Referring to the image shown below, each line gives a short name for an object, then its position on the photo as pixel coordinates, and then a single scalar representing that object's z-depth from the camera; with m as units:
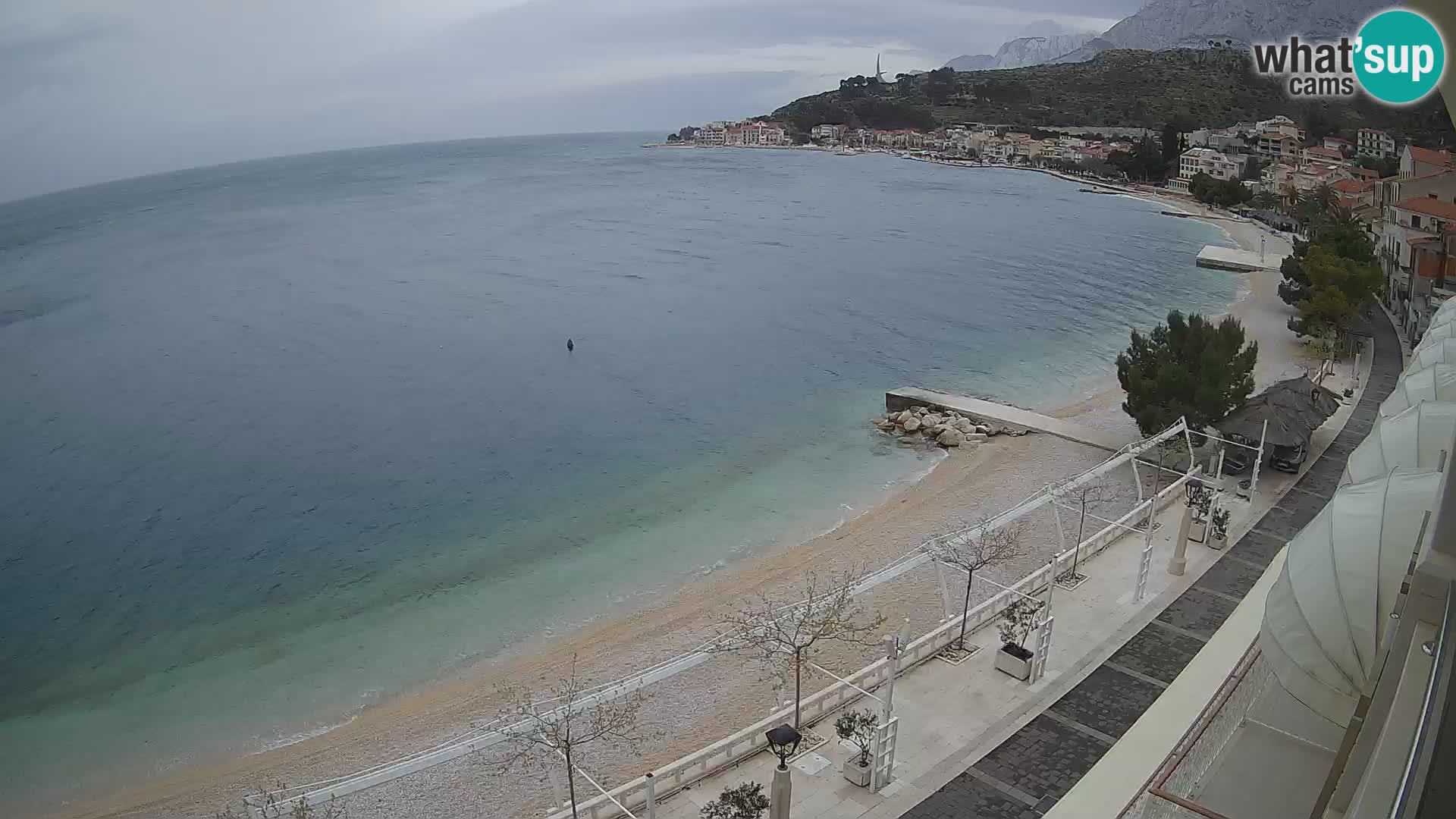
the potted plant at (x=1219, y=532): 15.77
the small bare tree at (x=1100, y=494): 19.19
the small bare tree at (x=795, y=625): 10.72
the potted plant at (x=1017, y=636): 12.01
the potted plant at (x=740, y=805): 9.40
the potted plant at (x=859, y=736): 10.07
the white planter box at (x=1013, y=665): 11.98
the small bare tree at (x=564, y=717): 9.77
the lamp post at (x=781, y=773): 8.92
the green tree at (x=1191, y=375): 19.64
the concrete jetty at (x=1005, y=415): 23.92
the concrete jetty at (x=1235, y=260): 49.41
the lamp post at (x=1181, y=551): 14.65
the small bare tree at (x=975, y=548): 13.20
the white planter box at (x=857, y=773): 10.03
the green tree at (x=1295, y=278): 34.25
